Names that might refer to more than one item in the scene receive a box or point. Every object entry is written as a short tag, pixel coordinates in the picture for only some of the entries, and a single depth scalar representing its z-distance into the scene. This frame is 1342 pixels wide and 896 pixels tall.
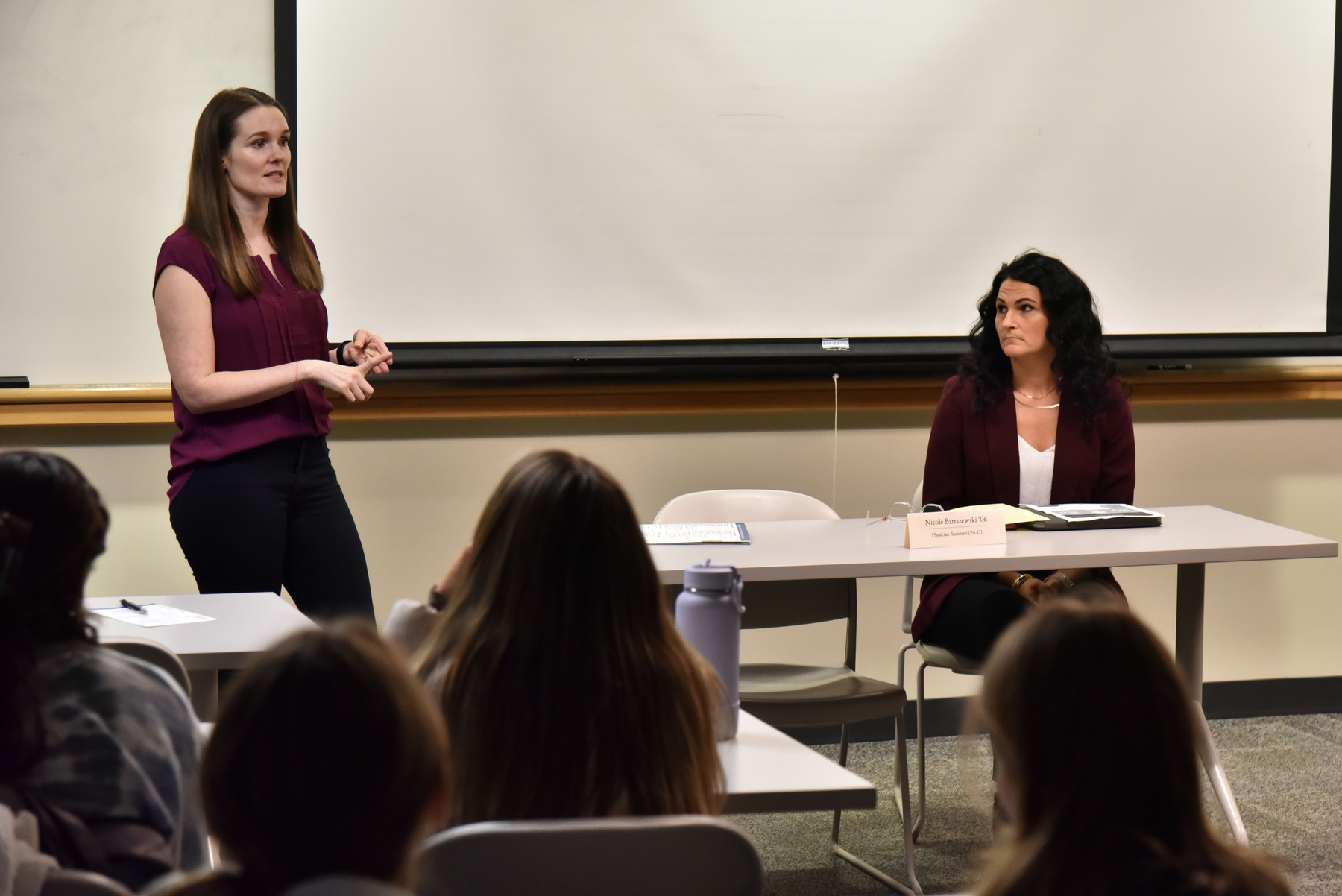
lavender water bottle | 3.41
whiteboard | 6.55
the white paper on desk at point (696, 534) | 5.57
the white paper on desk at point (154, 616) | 4.38
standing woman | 5.39
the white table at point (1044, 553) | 5.12
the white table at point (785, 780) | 3.00
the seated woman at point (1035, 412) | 6.41
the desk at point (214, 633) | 3.96
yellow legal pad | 5.78
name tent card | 5.48
